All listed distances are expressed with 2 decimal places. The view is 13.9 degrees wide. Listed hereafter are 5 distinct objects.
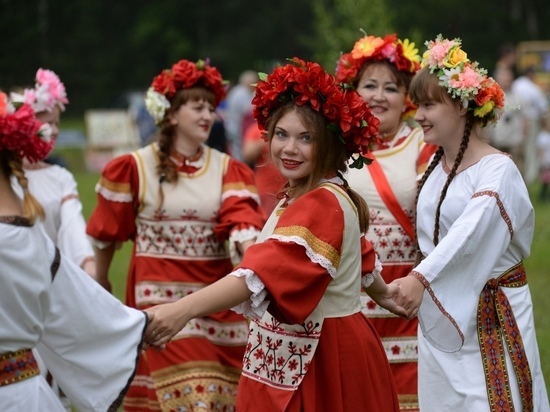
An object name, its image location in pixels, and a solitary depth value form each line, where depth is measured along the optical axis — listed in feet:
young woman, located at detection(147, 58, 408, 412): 25.12
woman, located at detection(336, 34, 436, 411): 35.17
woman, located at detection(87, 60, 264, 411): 37.32
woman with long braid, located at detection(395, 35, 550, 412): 29.06
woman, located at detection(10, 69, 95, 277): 37.32
